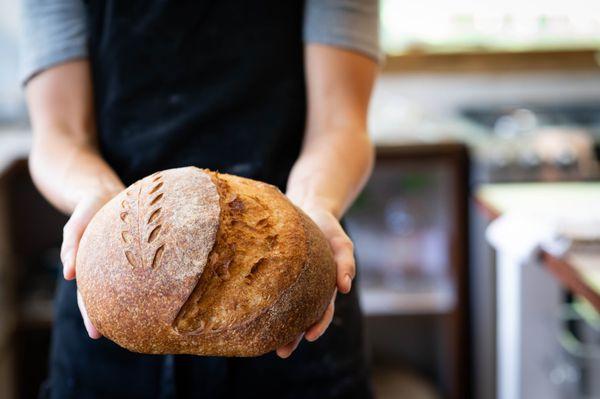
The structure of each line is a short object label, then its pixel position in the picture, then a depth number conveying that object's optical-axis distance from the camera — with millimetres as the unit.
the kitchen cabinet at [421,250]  2934
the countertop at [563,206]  1612
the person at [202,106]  1302
